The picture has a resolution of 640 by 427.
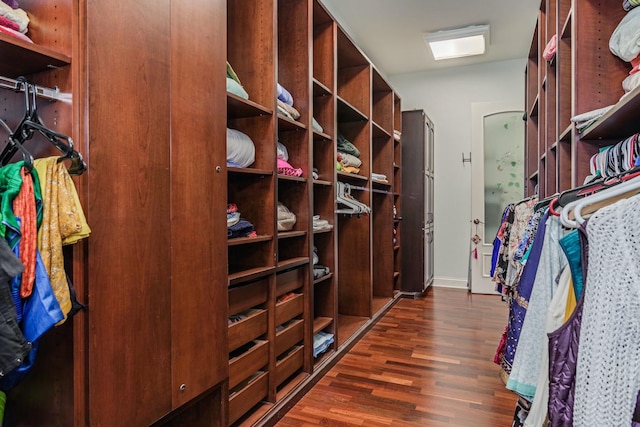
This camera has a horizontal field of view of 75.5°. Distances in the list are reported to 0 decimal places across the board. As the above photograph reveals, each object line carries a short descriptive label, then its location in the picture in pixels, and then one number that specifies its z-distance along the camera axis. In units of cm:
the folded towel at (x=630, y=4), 135
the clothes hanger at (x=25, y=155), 98
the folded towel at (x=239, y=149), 195
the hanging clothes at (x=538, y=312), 115
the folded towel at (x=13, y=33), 102
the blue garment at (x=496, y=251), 262
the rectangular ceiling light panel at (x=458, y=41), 427
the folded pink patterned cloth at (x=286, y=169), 230
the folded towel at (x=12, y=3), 112
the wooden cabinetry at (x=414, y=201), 496
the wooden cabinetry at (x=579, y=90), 158
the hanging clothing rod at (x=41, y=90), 102
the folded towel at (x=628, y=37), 136
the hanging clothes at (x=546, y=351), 100
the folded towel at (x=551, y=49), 226
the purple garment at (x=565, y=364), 84
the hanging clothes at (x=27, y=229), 96
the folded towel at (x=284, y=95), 228
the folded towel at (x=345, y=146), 349
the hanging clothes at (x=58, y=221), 101
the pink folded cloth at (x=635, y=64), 141
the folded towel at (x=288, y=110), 228
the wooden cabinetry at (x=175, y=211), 116
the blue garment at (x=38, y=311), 96
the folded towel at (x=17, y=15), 104
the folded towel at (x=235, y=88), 187
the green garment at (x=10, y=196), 95
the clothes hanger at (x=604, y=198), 86
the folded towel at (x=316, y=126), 268
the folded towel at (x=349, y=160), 340
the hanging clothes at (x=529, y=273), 124
